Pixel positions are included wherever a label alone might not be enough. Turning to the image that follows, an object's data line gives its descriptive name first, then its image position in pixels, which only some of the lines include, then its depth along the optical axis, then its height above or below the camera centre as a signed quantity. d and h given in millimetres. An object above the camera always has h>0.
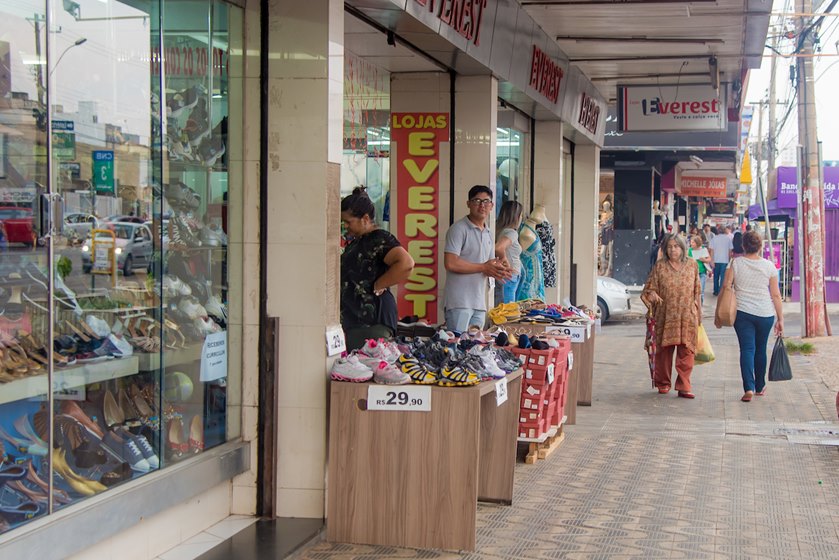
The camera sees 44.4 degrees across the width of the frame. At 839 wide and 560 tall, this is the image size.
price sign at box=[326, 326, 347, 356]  5344 -517
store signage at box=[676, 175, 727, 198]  34594 +2027
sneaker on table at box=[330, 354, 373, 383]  5199 -648
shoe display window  3932 -2
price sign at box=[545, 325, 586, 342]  8375 -720
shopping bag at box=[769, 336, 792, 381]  10125 -1180
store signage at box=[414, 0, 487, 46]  6953 +1638
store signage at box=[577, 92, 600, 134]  13970 +1861
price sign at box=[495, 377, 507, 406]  5684 -824
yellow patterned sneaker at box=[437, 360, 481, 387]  5168 -671
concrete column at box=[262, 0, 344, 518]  5312 +108
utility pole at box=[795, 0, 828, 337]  15953 +447
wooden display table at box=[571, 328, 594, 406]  9125 -1125
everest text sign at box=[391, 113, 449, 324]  8992 +331
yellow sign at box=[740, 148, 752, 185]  24719 +1781
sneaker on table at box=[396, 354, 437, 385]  5191 -643
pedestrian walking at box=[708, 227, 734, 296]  26125 -129
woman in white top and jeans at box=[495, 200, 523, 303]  9447 +133
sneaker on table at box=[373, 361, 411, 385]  5141 -661
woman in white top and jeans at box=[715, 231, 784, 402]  10109 -572
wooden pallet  7297 -1491
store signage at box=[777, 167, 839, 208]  24578 +1440
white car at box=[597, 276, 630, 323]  18828 -1005
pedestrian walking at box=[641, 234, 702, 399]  10273 -571
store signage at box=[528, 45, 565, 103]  10398 +1813
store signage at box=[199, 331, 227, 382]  5238 -593
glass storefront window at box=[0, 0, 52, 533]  3838 -100
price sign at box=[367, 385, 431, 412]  5133 -771
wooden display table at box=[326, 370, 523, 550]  5121 -1140
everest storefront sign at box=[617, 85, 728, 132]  13562 +1828
